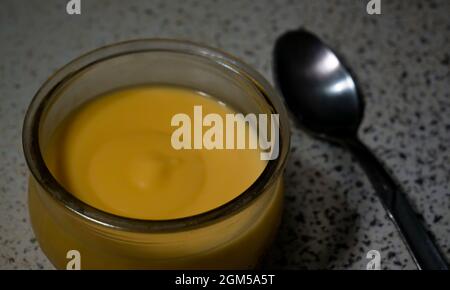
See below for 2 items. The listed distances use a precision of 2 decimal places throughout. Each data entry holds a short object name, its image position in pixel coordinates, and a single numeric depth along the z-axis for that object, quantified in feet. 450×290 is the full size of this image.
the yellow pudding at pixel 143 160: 0.99
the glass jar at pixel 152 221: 0.92
